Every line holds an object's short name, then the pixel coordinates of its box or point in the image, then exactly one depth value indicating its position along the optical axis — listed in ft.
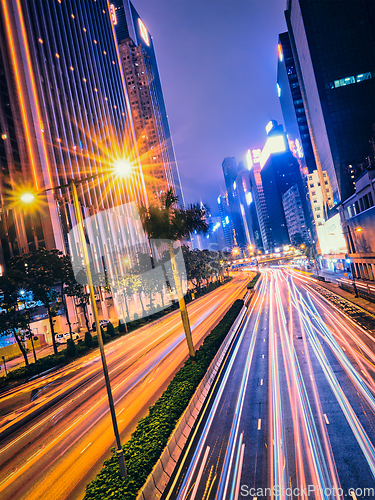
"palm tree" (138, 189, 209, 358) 69.26
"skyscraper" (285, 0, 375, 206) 320.09
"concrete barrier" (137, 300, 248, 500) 32.40
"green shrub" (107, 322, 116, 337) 142.92
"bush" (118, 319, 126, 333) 151.64
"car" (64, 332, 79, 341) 155.33
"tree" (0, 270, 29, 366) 99.60
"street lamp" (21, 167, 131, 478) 32.48
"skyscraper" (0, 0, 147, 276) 191.83
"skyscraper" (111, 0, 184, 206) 607.37
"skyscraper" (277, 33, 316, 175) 467.93
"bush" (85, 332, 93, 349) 122.74
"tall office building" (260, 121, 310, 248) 547.90
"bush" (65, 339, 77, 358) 111.14
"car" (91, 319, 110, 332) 173.24
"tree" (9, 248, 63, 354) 110.52
